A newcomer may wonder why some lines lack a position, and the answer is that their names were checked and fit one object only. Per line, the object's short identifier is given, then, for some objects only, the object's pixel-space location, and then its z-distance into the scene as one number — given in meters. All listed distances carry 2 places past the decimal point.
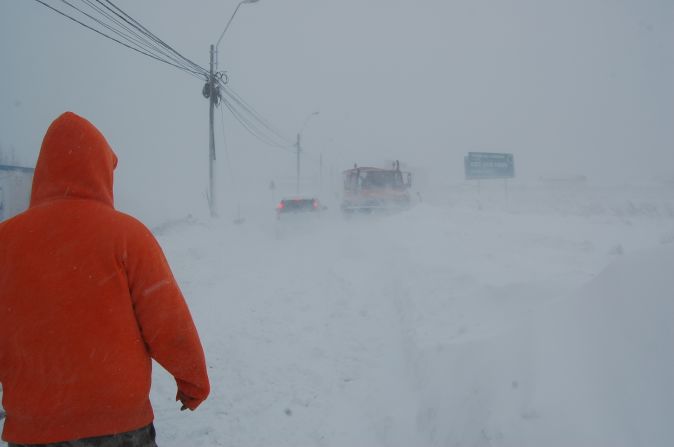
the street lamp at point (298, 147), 34.51
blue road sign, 25.81
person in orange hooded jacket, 1.49
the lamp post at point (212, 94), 17.70
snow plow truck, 17.70
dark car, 15.66
